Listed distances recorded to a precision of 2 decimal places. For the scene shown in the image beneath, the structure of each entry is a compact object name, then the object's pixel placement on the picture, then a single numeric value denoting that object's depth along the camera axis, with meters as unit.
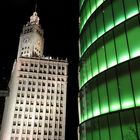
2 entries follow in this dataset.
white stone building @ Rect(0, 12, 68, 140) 93.75
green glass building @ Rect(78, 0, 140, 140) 25.52
